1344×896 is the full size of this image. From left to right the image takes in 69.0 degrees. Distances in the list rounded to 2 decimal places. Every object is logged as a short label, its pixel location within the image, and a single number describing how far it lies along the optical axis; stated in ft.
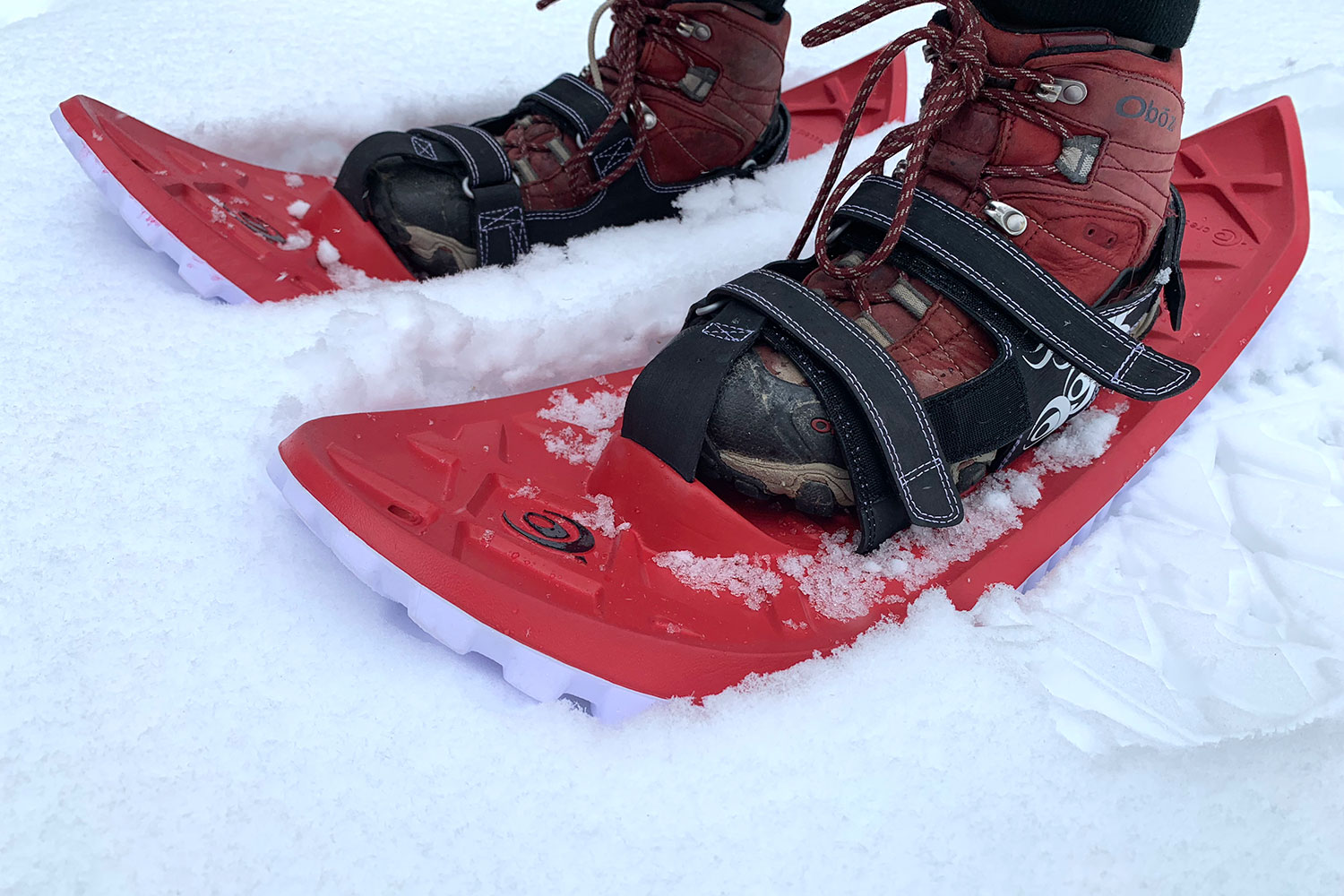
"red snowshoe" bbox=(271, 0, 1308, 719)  2.41
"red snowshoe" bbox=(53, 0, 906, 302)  3.85
